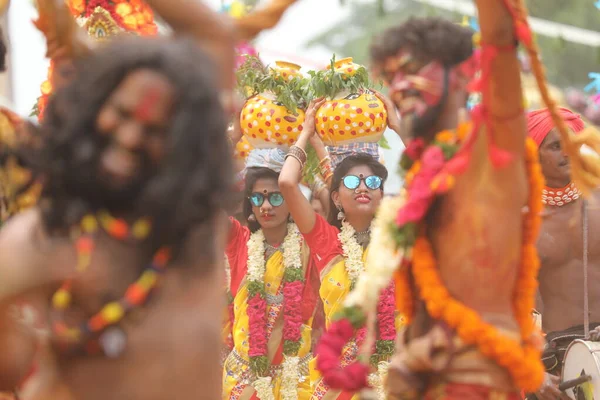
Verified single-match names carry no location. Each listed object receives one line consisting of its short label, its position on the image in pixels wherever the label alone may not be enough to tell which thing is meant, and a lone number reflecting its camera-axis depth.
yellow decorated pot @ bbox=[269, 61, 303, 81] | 12.28
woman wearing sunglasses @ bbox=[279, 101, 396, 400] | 11.82
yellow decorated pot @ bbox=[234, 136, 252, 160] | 13.43
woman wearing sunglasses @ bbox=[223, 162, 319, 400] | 12.66
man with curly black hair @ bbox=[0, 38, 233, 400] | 4.65
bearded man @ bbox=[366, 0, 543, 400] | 6.20
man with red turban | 10.97
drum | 9.68
